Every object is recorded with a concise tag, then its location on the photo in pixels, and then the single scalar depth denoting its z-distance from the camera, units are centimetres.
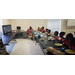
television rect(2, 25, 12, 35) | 398
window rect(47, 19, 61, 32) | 669
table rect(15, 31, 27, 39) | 597
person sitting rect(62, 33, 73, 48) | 208
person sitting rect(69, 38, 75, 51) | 180
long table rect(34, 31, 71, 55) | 167
